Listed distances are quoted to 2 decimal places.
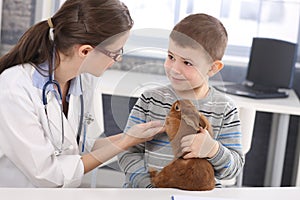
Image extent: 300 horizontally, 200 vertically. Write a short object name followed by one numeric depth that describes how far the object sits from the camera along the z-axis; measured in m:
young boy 1.88
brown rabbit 1.90
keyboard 3.40
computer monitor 3.53
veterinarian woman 2.03
